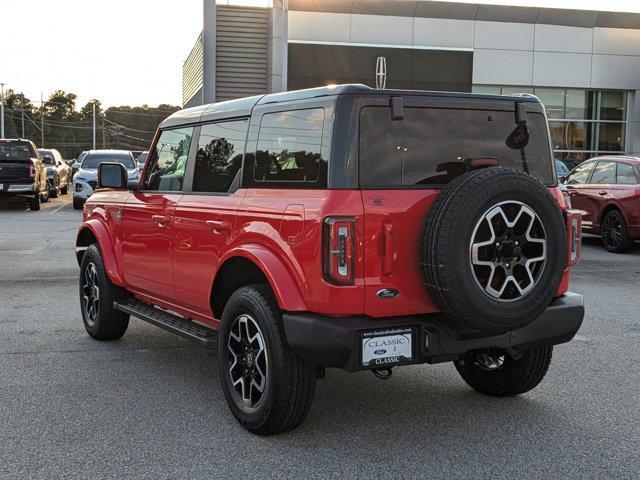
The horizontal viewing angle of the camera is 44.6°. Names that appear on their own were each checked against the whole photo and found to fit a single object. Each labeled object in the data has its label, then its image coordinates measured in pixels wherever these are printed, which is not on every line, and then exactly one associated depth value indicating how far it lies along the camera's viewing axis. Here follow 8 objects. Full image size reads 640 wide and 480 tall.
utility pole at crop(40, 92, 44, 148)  124.07
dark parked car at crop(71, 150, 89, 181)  28.31
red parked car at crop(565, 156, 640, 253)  13.07
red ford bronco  3.89
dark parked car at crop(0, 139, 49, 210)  20.97
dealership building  28.98
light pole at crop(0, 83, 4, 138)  69.65
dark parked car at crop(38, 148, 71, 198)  27.20
